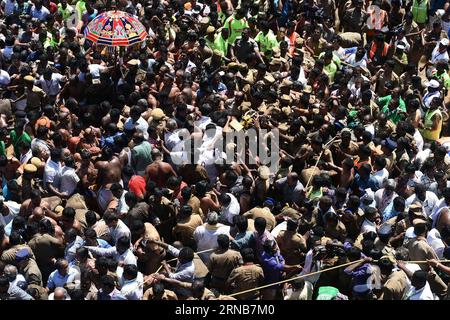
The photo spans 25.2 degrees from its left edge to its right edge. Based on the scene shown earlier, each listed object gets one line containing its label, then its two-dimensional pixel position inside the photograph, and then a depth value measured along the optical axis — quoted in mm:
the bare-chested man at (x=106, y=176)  13359
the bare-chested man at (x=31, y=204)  12734
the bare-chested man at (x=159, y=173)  13641
